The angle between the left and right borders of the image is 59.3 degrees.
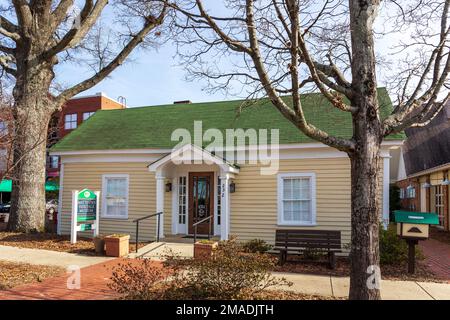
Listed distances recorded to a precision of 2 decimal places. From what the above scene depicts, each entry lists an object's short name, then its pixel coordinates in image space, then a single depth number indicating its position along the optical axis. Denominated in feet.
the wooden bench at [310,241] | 31.32
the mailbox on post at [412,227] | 28.78
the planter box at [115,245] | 34.22
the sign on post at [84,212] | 39.91
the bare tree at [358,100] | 17.99
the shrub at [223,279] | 19.22
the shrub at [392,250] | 31.60
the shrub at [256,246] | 37.08
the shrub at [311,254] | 33.32
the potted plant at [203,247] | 30.96
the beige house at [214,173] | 39.24
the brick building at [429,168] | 62.93
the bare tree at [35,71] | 44.55
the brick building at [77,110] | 157.69
